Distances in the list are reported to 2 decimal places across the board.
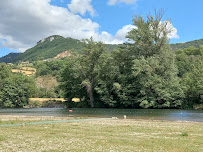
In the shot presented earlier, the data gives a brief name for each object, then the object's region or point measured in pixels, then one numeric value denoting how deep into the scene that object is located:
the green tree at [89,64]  61.09
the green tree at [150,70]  50.53
